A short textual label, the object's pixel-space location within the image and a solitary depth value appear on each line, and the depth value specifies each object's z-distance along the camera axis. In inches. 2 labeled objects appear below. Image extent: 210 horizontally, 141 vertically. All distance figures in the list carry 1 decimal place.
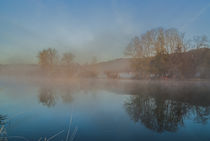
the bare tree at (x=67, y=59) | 1697.8
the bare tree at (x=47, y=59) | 1764.3
